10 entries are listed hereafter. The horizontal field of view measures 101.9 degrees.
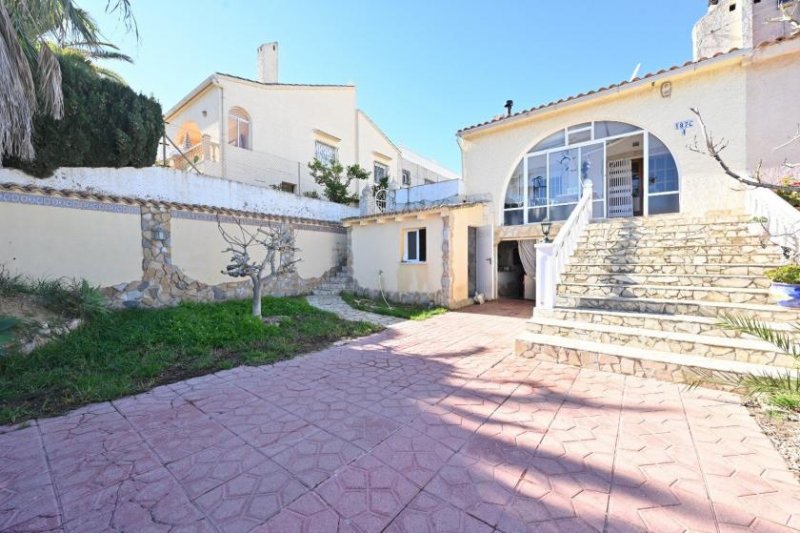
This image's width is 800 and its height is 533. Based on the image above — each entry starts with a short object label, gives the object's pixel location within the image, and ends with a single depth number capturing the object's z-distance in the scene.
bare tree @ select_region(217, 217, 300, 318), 8.04
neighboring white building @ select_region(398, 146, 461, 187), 23.11
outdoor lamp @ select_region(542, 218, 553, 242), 8.94
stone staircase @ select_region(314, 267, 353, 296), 13.60
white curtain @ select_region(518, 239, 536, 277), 12.41
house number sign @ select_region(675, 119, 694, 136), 9.14
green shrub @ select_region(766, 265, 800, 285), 4.76
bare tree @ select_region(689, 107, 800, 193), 2.71
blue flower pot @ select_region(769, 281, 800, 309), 4.69
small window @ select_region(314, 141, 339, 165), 18.03
